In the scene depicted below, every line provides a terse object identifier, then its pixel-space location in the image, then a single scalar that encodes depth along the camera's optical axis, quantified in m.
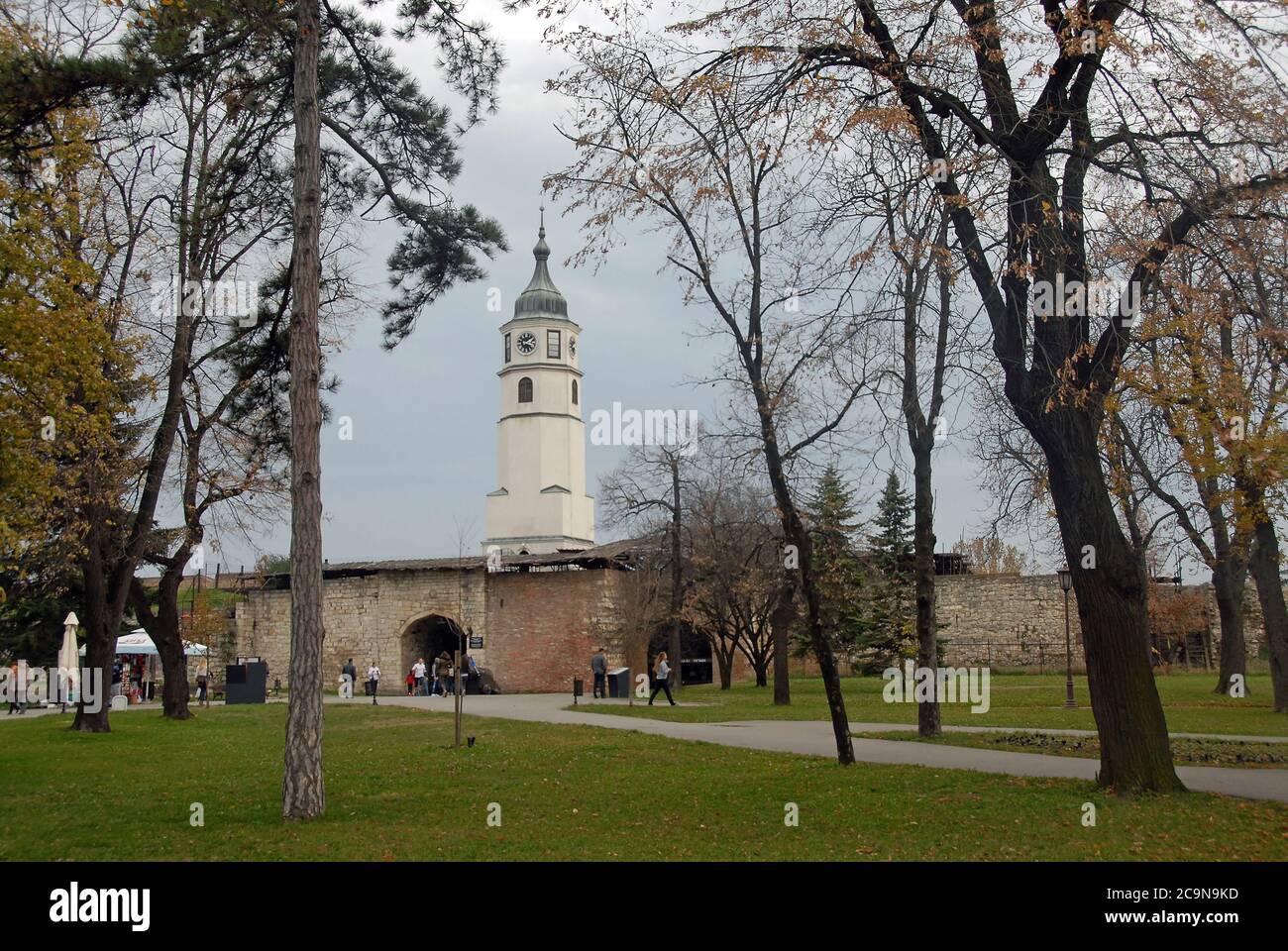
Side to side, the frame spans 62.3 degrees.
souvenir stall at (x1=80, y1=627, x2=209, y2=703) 35.25
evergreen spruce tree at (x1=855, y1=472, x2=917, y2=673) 37.94
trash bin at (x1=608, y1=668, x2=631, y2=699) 35.16
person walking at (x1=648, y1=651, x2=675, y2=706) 27.67
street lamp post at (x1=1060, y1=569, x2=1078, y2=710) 23.52
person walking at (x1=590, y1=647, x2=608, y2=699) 34.12
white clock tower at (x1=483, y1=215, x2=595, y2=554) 78.38
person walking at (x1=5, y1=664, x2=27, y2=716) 28.25
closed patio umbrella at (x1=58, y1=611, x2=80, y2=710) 25.94
